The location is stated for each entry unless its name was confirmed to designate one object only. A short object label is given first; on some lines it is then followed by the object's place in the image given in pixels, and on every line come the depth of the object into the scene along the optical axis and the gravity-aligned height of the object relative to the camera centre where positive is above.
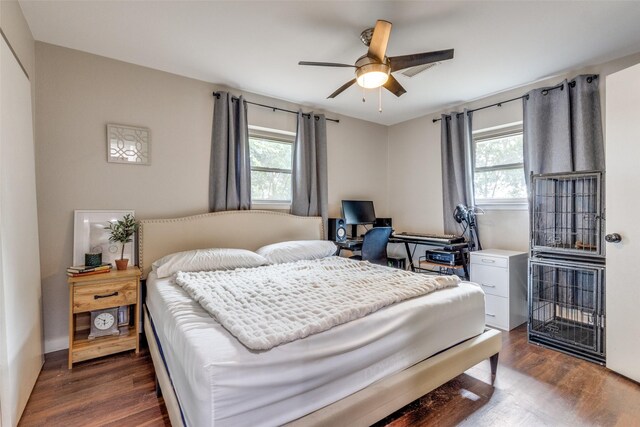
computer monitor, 4.14 -0.05
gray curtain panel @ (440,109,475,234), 3.71 +0.55
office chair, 3.33 -0.43
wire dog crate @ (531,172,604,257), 2.66 -0.08
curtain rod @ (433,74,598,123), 2.87 +1.20
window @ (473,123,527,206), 3.45 +0.48
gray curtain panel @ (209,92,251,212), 3.21 +0.59
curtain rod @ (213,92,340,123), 3.22 +1.25
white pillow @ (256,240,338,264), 3.00 -0.44
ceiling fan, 2.01 +1.06
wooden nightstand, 2.21 -0.72
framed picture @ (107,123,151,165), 2.70 +0.63
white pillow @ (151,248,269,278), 2.46 -0.44
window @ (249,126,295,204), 3.64 +0.58
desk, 3.39 -0.45
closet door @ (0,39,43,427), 1.53 -0.21
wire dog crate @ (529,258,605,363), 2.36 -0.95
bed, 1.06 -0.68
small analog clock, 2.42 -0.91
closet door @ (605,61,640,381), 2.04 -0.11
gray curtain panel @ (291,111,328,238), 3.79 +0.53
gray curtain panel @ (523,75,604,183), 2.76 +0.75
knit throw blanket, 1.30 -0.51
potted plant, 2.55 -0.17
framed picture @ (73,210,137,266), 2.53 -0.20
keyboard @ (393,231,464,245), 3.52 -0.38
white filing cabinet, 2.98 -0.81
